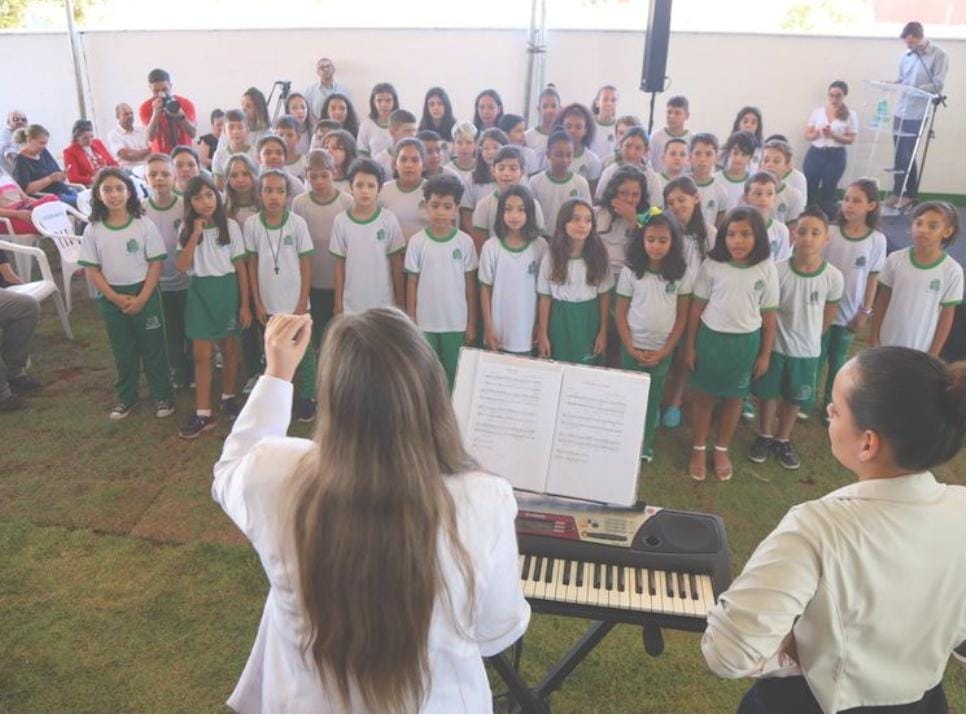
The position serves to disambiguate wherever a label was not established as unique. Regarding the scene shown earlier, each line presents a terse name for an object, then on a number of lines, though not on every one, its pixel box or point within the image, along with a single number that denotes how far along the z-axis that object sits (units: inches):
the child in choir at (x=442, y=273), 136.7
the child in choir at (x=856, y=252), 138.3
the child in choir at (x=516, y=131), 199.0
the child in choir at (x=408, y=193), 154.9
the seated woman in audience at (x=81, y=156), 259.3
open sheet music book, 71.1
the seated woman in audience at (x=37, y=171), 240.1
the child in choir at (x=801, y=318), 128.3
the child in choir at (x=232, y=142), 194.9
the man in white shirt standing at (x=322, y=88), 287.4
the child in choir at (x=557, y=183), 164.2
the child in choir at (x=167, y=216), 147.6
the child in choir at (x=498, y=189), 152.3
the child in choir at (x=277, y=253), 141.5
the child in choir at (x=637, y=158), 168.6
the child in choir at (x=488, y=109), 220.8
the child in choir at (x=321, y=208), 152.3
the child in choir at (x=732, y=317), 123.0
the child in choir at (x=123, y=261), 138.5
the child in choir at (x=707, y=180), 169.2
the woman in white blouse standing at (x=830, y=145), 299.9
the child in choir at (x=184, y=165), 160.4
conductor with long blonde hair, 42.9
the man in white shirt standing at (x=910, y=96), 280.2
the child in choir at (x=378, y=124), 218.1
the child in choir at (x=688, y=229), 133.8
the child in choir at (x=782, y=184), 174.7
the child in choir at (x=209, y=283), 139.0
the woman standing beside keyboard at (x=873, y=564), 46.4
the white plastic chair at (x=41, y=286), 170.7
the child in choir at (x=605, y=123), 219.9
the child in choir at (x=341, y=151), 170.2
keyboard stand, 73.5
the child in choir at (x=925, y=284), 127.4
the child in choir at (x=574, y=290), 130.4
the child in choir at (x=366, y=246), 141.9
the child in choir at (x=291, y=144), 196.5
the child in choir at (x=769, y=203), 148.3
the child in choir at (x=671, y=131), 207.5
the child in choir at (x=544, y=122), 216.5
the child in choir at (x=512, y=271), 133.7
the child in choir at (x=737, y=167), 175.2
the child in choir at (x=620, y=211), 143.3
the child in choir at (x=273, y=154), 162.1
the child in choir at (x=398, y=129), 193.3
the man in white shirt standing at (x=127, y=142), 265.0
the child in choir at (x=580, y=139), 189.0
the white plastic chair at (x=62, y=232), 198.1
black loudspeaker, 251.6
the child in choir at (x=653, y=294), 126.3
